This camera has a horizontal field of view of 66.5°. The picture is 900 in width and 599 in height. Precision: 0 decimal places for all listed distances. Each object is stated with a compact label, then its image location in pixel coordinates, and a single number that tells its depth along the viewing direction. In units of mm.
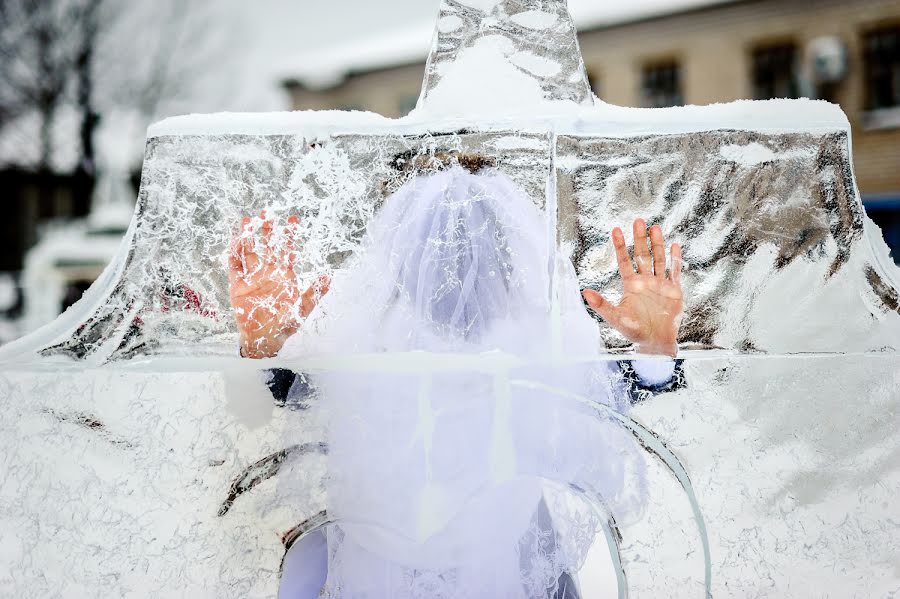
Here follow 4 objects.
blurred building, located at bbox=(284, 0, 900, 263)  10500
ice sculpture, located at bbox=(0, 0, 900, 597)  1225
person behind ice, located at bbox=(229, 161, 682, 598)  1235
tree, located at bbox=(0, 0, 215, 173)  13828
